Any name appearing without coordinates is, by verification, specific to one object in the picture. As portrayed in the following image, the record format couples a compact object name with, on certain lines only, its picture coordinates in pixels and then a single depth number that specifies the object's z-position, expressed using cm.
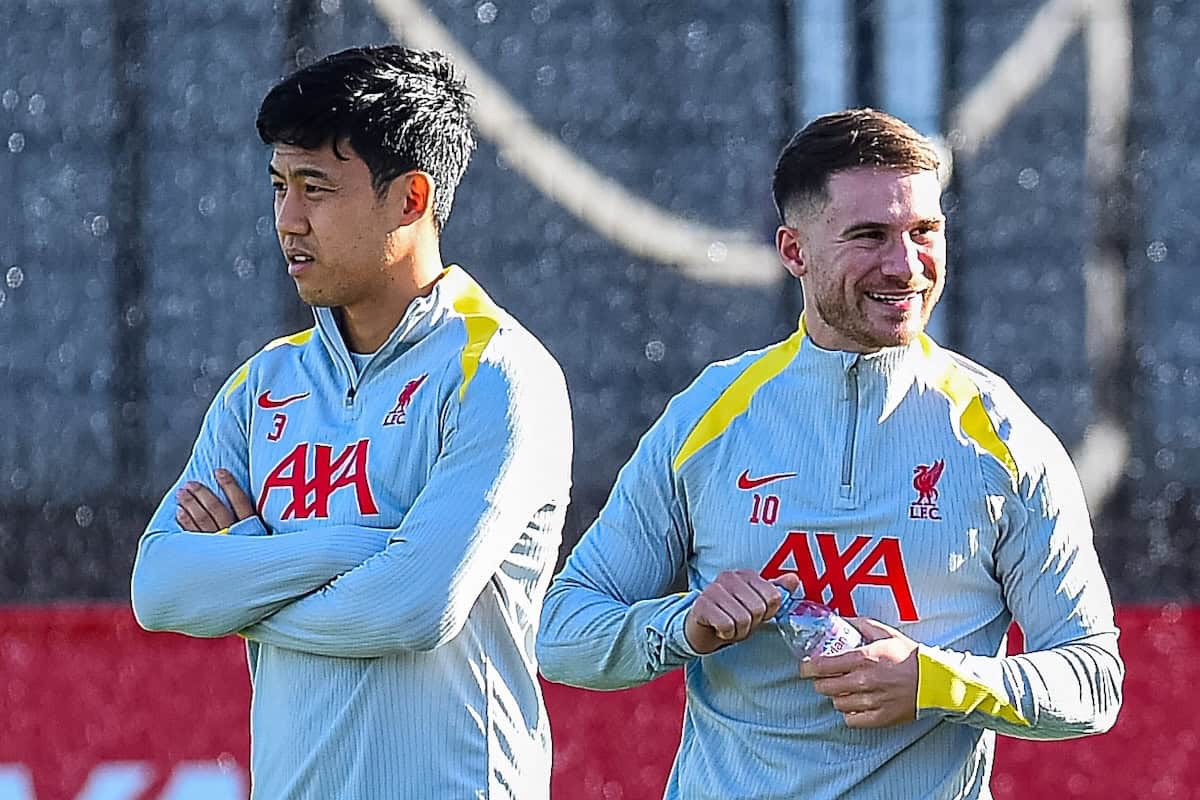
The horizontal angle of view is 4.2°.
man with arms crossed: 1970
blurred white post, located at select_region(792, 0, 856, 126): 2145
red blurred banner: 2143
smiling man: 1952
